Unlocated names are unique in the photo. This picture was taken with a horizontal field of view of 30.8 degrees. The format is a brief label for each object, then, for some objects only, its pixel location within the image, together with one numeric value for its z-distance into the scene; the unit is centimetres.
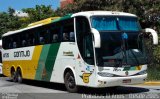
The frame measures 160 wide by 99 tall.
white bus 1034
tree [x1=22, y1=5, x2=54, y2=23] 2953
